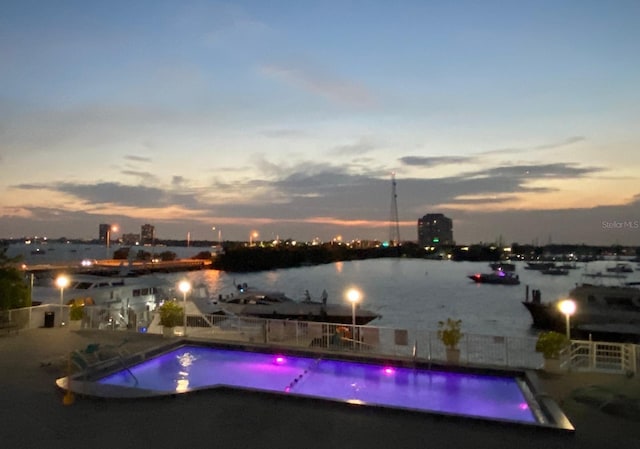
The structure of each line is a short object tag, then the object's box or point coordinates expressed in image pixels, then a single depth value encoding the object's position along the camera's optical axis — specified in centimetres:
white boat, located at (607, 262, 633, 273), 9898
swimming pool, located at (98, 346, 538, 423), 975
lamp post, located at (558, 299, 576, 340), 1187
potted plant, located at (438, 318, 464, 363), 1174
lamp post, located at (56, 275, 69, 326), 1711
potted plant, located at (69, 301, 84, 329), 1536
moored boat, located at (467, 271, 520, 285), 9394
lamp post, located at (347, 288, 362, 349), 1535
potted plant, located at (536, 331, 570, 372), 1086
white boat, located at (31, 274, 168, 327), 2927
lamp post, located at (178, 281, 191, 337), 1478
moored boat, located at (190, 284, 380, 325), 3928
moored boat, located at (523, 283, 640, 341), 3762
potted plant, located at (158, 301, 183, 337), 1457
